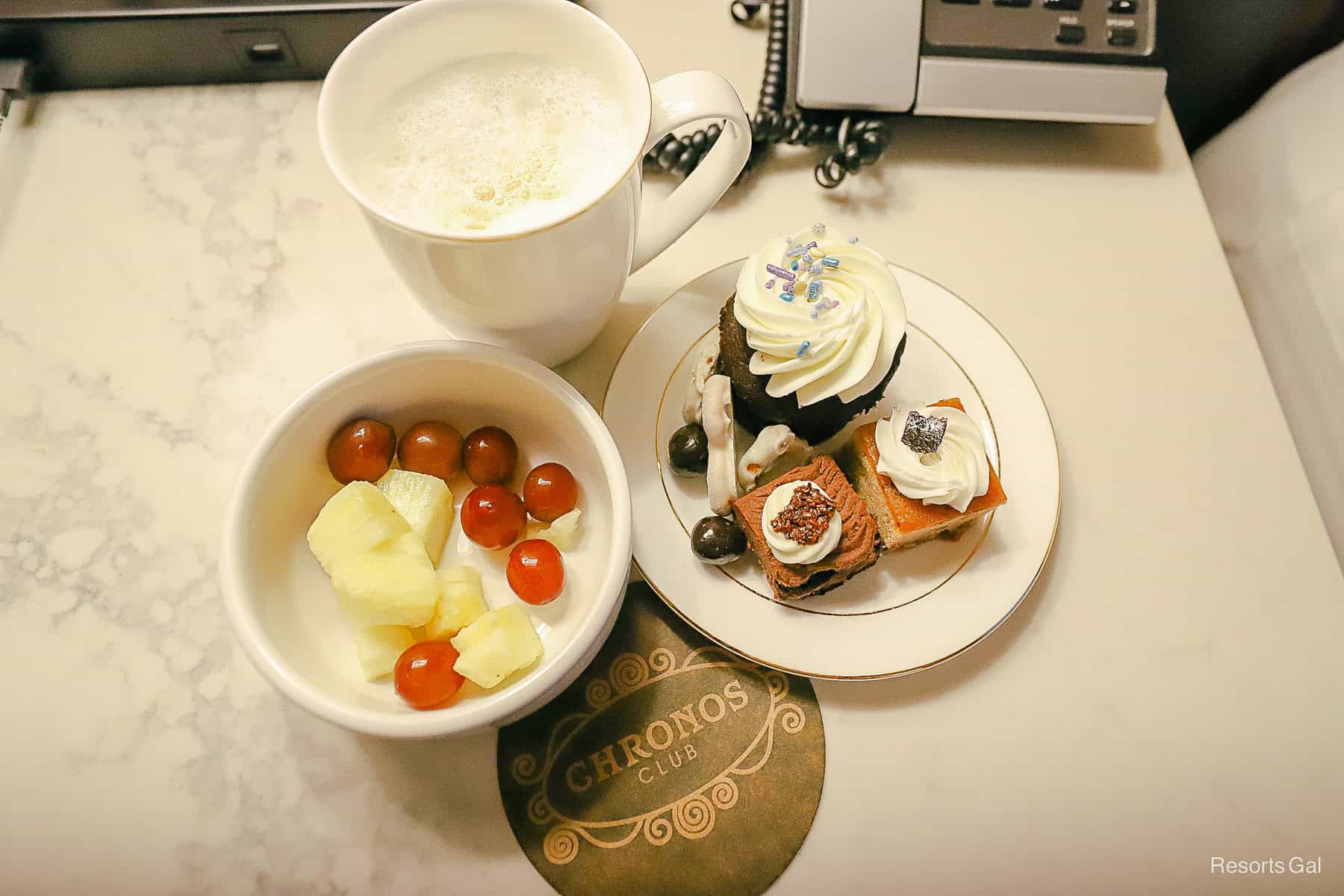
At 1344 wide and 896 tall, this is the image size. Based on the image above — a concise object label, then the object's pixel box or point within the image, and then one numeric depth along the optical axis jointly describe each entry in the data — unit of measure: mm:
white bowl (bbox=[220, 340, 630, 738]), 225
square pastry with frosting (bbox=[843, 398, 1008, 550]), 271
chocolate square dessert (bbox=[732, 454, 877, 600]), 264
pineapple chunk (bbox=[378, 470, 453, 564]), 272
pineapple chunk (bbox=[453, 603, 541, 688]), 240
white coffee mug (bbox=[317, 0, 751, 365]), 230
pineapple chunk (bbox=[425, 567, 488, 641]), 258
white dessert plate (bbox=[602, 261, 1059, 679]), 269
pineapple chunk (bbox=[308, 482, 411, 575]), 249
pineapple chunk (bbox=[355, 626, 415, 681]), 255
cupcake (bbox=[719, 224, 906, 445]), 276
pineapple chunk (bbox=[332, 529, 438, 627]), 245
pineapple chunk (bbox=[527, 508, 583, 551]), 277
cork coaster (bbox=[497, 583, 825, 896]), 268
